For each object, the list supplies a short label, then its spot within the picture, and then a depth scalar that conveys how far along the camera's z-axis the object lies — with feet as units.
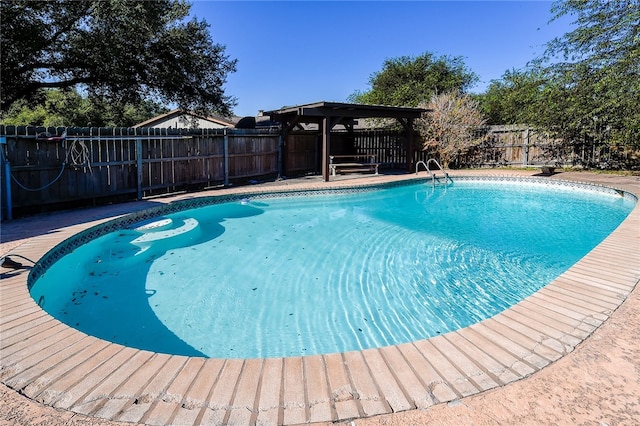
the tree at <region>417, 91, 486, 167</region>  51.47
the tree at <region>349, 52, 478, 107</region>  78.54
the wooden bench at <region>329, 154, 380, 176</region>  47.04
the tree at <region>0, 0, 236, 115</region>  30.60
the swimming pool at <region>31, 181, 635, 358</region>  12.40
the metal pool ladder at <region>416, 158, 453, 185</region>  44.75
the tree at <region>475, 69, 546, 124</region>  48.26
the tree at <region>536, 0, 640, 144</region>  36.81
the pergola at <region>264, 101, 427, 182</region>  39.37
